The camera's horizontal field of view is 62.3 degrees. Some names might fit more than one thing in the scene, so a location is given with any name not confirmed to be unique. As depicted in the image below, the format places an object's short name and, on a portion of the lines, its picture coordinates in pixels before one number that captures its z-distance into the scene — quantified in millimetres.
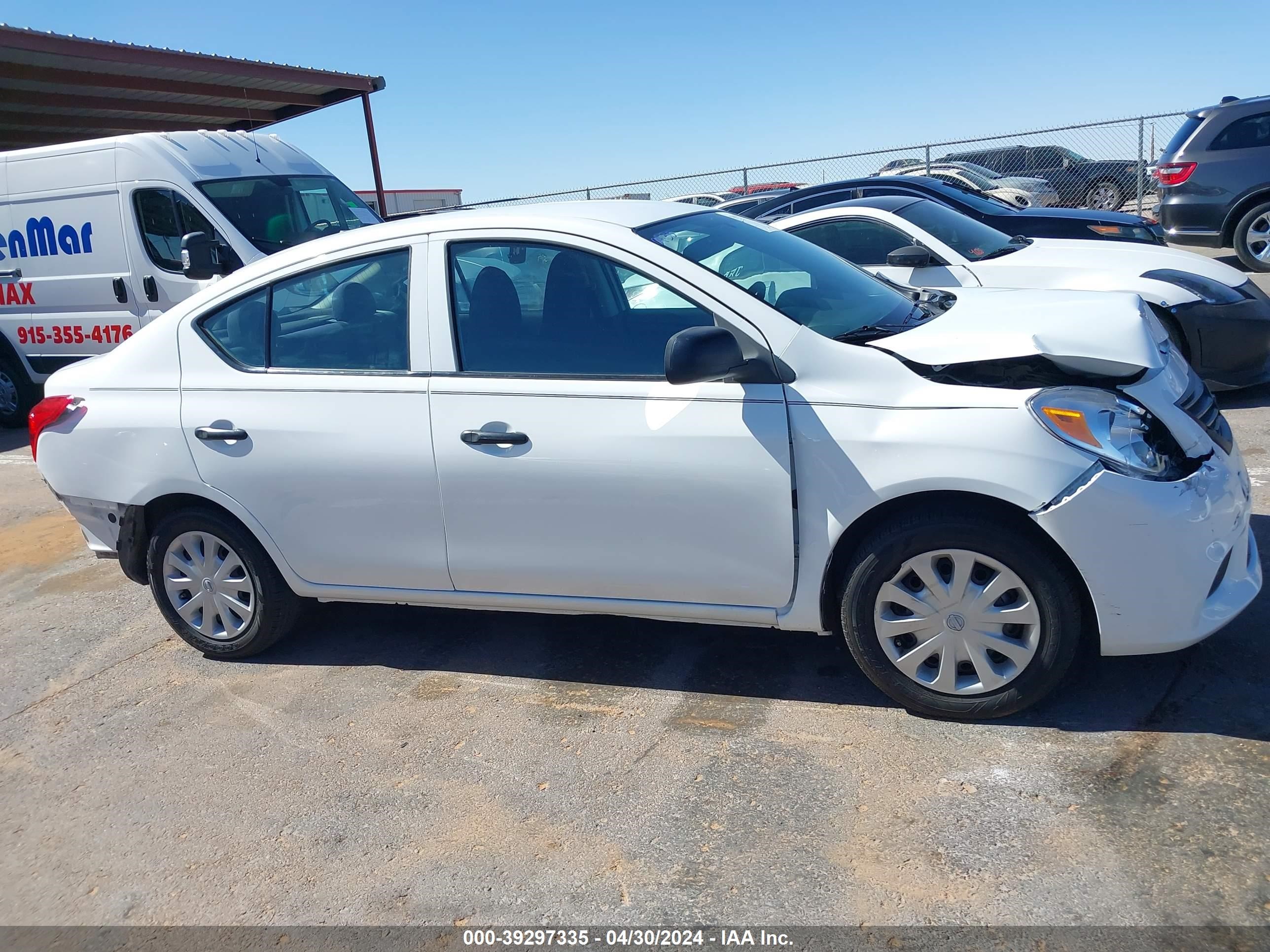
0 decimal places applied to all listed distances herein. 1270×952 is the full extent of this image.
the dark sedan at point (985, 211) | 8727
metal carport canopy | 12359
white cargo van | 8586
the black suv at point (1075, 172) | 16375
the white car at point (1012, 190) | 17156
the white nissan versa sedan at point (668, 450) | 3123
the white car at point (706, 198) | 19031
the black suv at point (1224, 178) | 11523
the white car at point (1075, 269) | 6234
